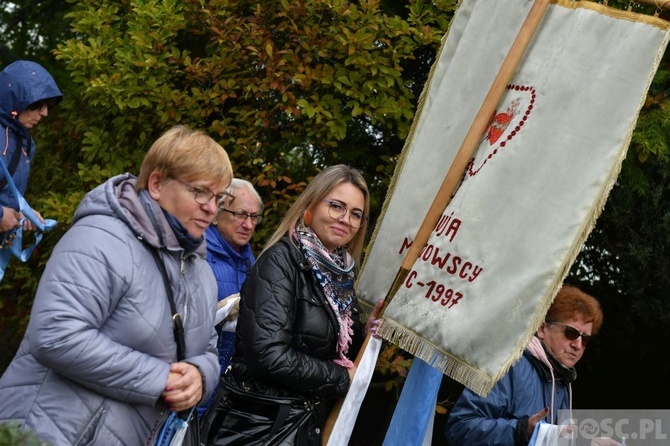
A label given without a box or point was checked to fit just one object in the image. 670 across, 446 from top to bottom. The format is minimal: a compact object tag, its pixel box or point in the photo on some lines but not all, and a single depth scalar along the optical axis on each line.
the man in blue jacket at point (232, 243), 4.47
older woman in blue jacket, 3.84
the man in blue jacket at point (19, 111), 4.75
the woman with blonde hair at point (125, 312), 2.75
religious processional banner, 3.29
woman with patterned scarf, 3.59
